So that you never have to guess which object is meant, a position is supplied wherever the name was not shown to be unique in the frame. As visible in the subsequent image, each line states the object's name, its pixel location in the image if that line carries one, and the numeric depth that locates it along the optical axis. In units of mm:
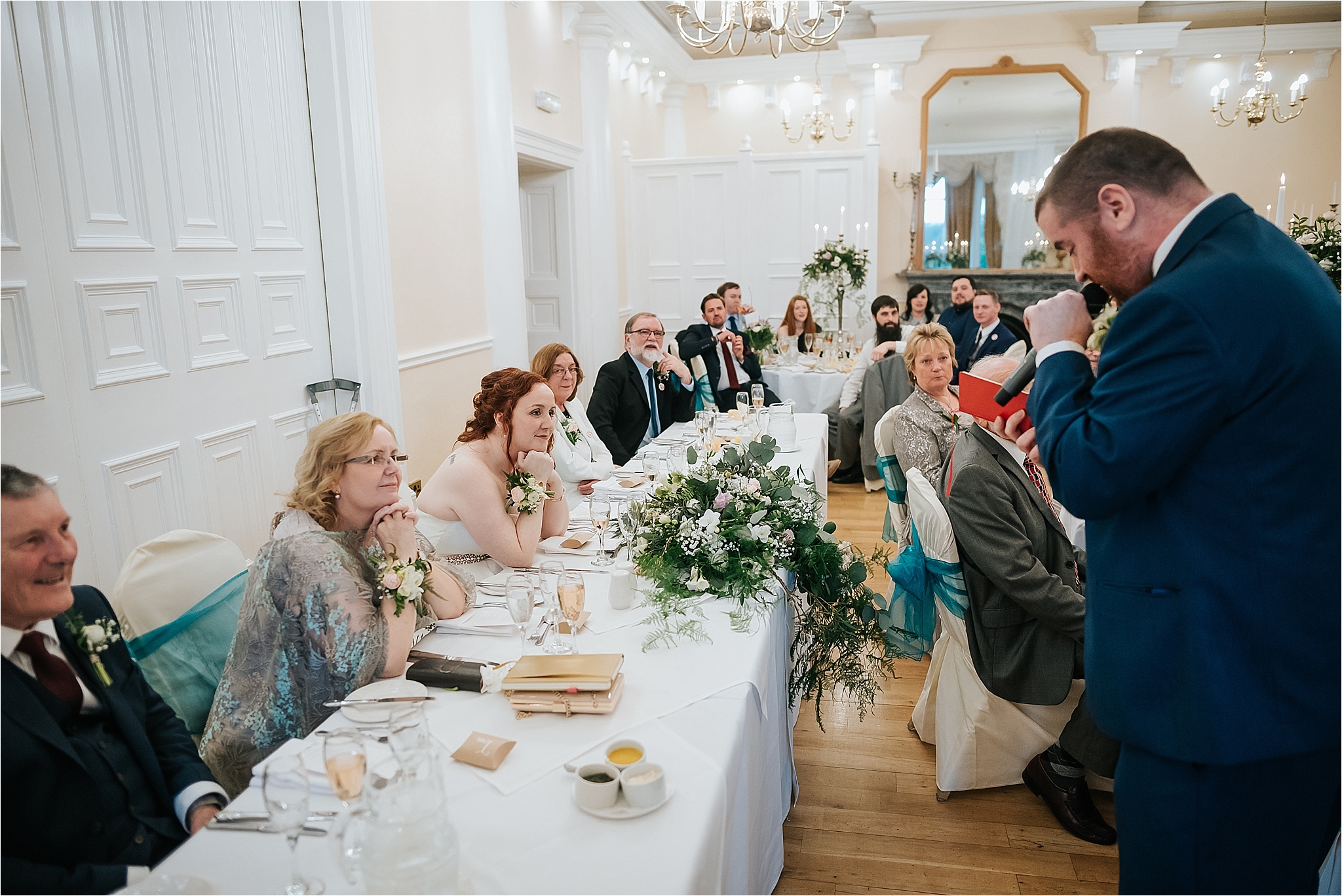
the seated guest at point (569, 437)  3799
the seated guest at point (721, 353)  6051
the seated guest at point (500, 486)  2547
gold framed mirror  8773
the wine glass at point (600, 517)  2518
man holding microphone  1269
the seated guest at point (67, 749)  1245
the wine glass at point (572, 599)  1912
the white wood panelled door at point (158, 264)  2445
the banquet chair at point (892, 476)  3127
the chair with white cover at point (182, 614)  1926
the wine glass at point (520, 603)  1850
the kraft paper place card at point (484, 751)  1435
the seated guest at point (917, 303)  8070
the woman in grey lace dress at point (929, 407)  3143
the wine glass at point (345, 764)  1171
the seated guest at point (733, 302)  6861
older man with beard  4812
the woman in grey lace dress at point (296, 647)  1742
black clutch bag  1716
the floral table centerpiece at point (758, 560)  2146
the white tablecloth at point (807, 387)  6598
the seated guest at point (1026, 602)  2398
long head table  1207
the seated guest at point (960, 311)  7398
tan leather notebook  1603
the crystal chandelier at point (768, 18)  4219
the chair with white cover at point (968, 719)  2551
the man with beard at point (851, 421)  6242
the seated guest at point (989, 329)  6379
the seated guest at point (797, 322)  7543
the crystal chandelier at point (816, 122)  8492
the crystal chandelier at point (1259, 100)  7277
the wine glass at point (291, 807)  1119
